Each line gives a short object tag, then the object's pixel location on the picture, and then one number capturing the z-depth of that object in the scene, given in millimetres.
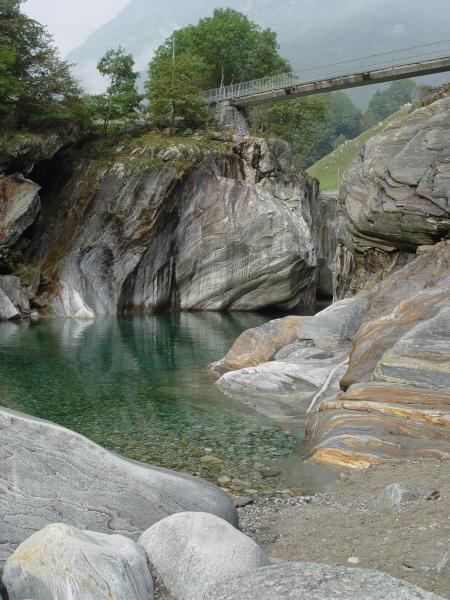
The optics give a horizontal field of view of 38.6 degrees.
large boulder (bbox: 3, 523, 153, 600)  5371
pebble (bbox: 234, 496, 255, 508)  9625
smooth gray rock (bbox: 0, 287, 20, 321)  34219
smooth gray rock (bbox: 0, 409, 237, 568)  7070
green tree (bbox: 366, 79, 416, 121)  151125
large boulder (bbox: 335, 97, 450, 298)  20594
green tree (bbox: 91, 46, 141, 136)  47000
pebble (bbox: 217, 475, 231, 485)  10781
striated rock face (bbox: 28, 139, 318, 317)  41156
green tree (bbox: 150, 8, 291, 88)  58875
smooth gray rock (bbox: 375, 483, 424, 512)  8203
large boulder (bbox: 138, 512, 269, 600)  5844
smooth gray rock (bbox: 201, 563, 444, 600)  4875
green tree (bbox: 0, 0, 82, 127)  38250
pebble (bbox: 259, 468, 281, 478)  11188
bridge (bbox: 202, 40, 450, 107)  42625
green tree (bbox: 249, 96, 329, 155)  60000
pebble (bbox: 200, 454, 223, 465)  11828
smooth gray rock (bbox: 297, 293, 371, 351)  19766
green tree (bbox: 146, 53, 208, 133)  45828
